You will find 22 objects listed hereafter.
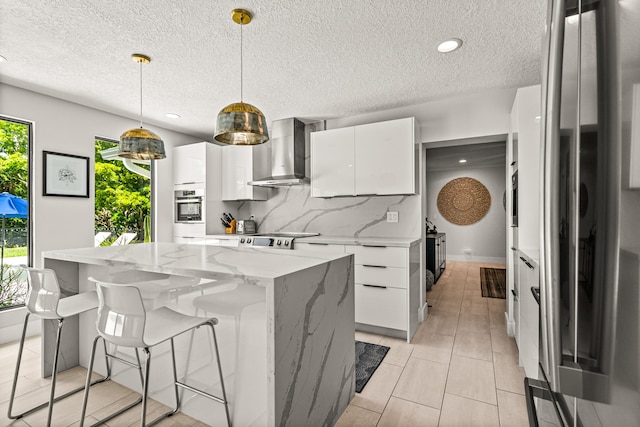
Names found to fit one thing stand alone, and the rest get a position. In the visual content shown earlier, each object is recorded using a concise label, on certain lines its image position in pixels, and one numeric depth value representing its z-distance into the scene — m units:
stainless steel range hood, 3.89
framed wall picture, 3.09
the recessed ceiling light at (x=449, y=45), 2.21
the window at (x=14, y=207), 2.92
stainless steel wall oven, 4.23
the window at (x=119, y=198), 3.64
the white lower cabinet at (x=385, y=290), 2.85
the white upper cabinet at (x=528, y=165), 2.47
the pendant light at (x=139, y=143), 2.23
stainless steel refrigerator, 0.39
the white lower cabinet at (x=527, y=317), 1.72
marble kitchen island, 1.33
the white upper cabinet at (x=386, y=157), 3.15
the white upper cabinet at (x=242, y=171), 4.20
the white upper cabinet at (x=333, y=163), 3.45
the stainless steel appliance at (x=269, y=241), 3.38
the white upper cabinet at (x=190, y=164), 4.20
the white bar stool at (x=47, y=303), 1.71
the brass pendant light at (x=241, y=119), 1.77
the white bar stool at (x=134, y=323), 1.34
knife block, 4.44
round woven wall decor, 7.04
